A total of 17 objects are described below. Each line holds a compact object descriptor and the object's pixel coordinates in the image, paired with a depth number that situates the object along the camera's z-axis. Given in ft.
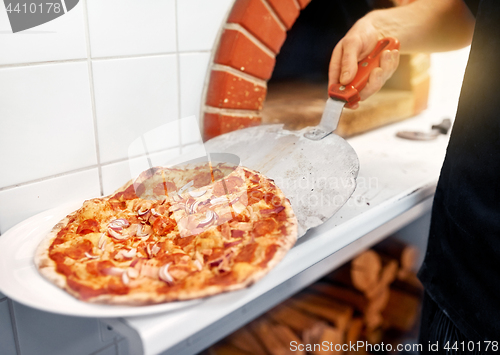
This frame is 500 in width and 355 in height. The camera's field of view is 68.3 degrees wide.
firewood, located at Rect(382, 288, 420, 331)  4.33
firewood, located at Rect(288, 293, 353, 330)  3.75
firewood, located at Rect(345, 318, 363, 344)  3.92
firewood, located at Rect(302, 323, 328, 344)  3.58
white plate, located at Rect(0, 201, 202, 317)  1.48
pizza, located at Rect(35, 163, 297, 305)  1.59
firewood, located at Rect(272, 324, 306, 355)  3.55
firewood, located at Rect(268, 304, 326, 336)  3.62
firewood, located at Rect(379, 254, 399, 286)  4.21
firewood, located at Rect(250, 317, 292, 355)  3.51
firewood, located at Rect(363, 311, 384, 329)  4.10
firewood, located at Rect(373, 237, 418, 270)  4.10
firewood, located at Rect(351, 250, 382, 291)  4.04
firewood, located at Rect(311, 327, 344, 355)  3.65
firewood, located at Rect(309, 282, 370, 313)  3.96
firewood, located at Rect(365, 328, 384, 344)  4.15
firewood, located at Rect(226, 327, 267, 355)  3.48
